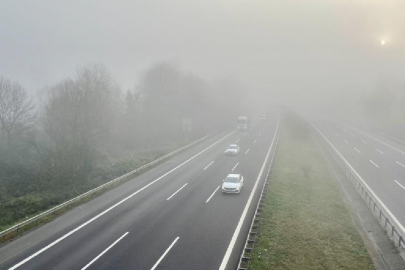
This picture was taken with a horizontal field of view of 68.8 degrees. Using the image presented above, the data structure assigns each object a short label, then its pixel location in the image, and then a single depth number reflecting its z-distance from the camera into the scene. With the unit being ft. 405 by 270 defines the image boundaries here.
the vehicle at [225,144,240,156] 153.89
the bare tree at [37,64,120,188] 109.19
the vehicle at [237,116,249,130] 257.14
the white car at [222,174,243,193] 91.42
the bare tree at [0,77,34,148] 133.69
